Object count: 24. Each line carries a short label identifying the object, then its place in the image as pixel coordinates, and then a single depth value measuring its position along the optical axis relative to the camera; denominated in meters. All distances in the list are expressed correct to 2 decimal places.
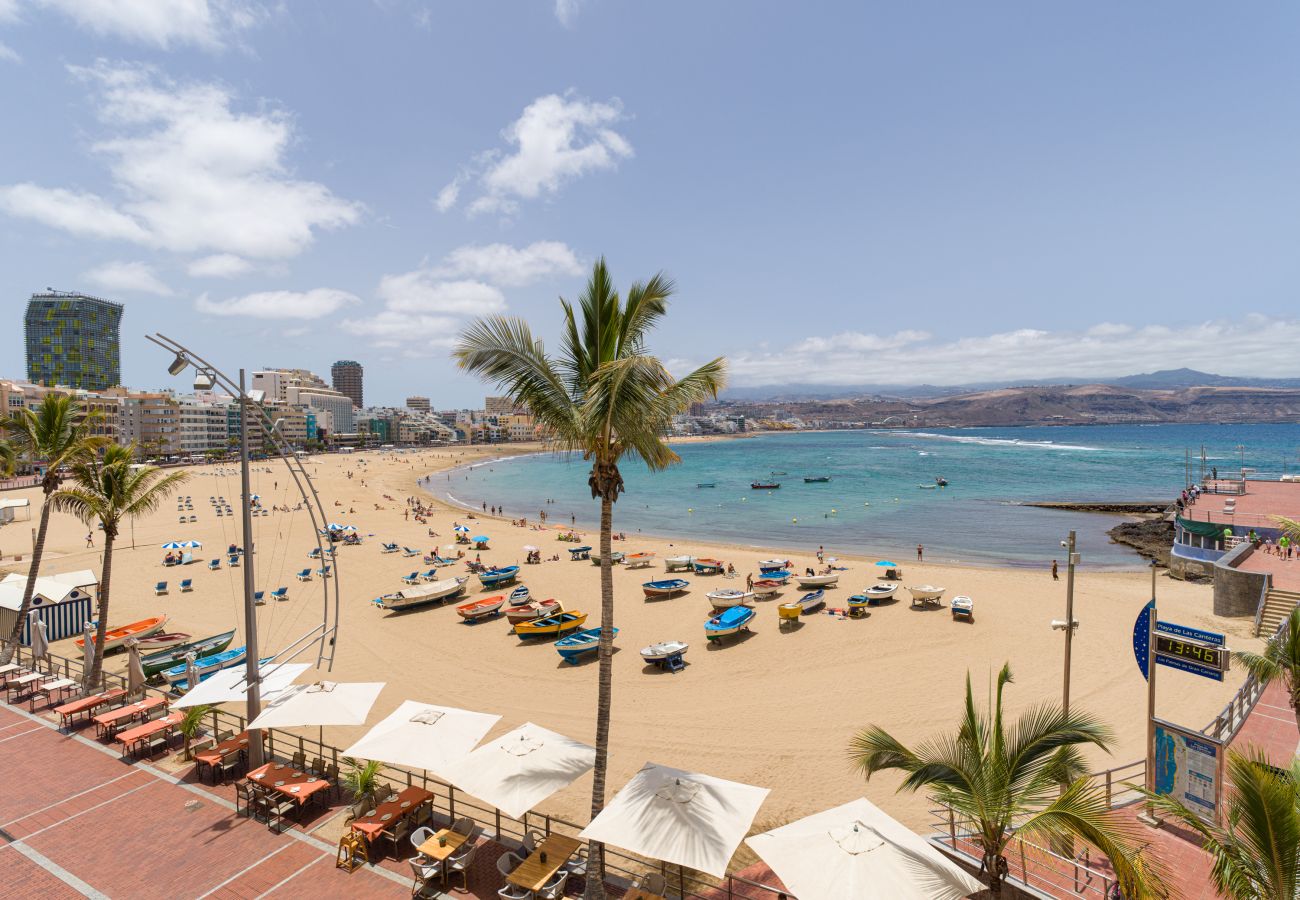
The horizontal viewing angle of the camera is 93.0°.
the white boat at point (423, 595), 24.86
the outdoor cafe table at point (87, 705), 12.05
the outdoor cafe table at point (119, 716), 11.68
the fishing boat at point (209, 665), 17.12
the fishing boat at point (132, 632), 19.83
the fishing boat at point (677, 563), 32.38
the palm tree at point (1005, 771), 5.77
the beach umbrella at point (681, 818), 6.59
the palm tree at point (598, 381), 7.57
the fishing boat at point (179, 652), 18.06
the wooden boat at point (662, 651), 18.59
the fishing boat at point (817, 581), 27.23
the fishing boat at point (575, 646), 19.14
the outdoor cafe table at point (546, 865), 7.32
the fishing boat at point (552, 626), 21.31
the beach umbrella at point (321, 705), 9.72
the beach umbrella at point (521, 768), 7.73
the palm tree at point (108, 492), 12.97
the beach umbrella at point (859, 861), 5.92
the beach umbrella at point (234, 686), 10.71
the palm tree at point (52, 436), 13.70
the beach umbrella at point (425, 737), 8.67
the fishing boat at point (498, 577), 29.02
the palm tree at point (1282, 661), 7.93
